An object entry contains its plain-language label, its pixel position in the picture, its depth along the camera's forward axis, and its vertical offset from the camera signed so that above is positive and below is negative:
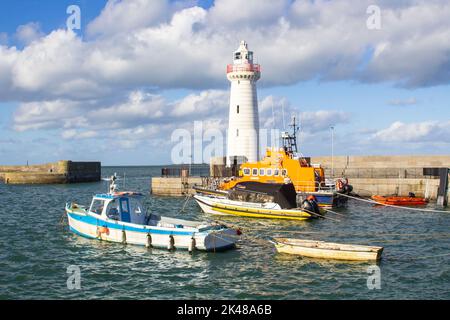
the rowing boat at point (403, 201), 37.78 -2.87
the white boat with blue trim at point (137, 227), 20.56 -2.86
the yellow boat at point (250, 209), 29.22 -2.82
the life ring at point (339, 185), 39.35 -1.55
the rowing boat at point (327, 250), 18.53 -3.50
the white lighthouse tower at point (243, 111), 46.99 +6.03
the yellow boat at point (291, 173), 35.72 -0.41
